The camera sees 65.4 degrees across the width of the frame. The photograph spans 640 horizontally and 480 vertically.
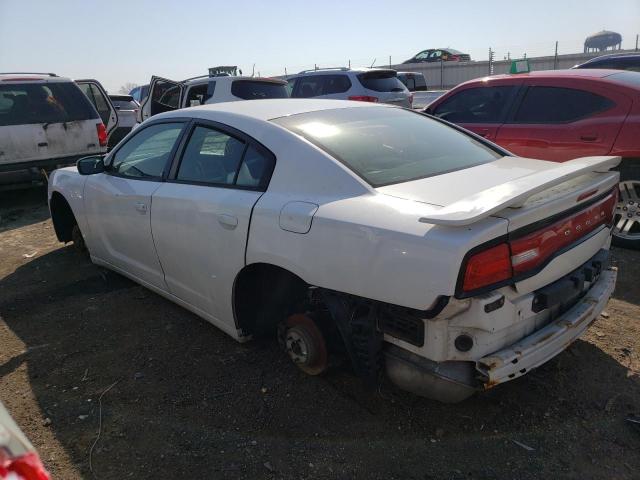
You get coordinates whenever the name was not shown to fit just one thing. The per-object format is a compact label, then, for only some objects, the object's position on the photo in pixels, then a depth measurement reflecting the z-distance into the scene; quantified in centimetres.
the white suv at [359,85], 1045
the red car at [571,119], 439
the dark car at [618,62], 790
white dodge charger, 201
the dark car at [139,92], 1850
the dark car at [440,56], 2695
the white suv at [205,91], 919
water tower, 4116
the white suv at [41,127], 695
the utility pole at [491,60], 2390
